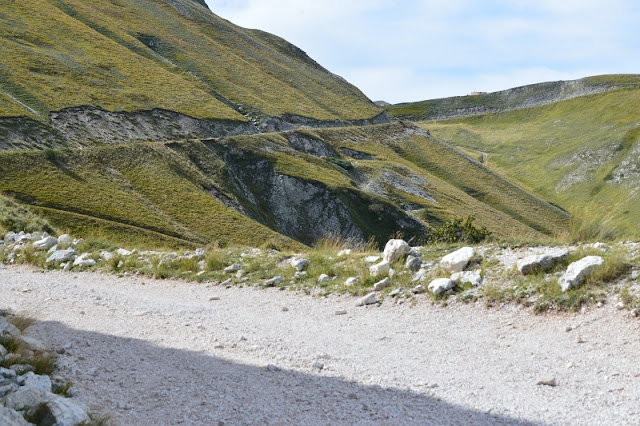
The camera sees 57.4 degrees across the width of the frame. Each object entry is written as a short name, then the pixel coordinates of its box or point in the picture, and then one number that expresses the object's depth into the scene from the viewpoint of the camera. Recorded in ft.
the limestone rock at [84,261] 58.49
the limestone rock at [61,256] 60.03
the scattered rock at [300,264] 50.19
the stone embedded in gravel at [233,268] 52.65
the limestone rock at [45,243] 63.67
